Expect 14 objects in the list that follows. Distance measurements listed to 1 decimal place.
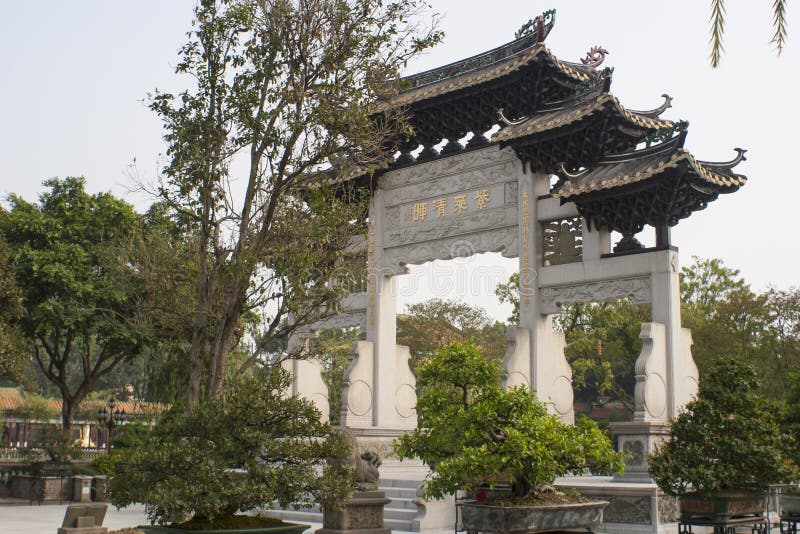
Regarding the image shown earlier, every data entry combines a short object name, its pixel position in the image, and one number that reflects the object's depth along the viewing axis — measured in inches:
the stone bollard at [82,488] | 613.3
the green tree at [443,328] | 1231.5
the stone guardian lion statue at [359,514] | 311.3
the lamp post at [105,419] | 878.8
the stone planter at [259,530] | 236.2
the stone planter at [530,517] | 254.7
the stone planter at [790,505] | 370.3
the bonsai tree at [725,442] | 325.4
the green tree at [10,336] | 512.7
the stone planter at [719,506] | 323.0
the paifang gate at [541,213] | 437.4
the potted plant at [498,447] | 255.1
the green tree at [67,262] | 661.3
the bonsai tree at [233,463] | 235.6
